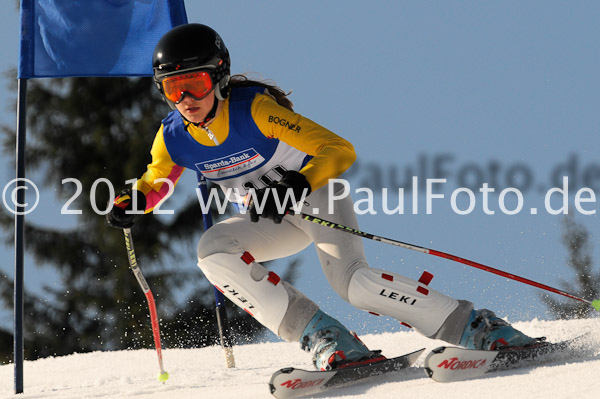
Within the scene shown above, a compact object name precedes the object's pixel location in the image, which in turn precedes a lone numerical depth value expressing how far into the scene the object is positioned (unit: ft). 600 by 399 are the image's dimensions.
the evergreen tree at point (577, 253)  112.06
